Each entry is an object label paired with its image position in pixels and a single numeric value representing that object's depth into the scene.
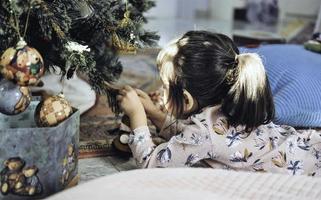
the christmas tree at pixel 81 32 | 0.97
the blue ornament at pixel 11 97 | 0.92
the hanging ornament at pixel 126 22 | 1.15
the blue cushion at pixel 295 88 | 1.44
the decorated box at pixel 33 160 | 0.91
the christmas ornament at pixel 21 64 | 0.89
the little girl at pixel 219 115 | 1.12
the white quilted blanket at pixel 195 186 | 0.82
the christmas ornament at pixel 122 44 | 1.16
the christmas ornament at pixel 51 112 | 0.96
